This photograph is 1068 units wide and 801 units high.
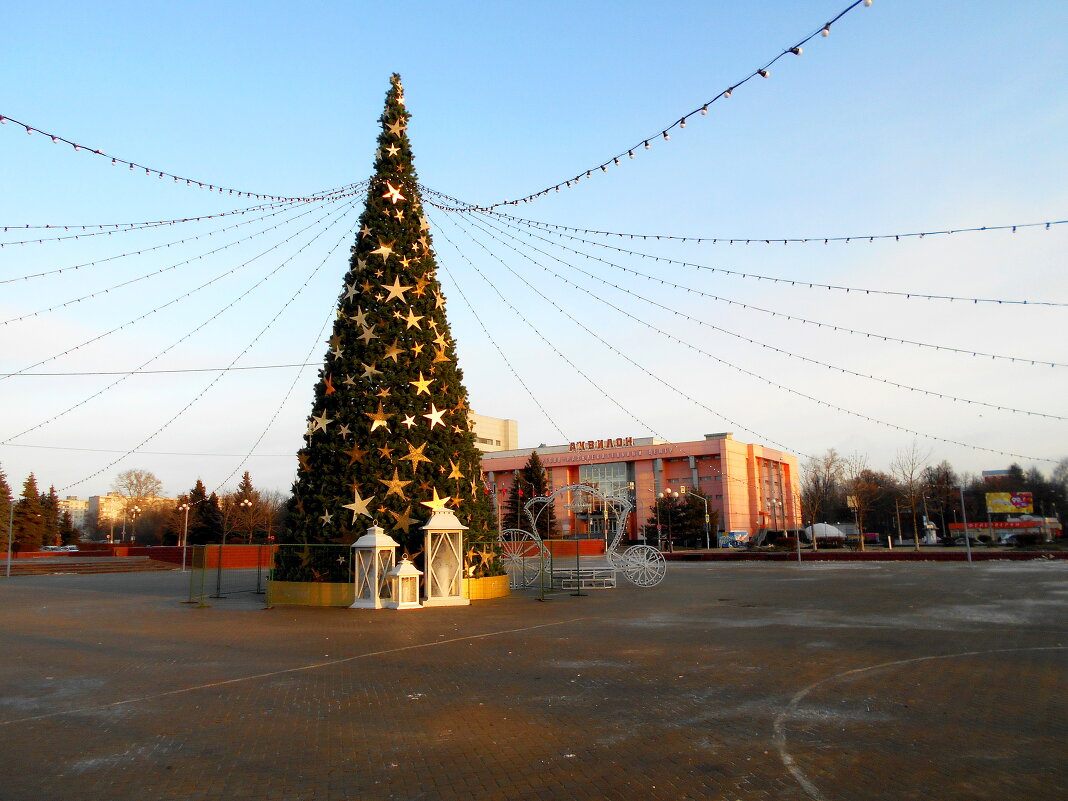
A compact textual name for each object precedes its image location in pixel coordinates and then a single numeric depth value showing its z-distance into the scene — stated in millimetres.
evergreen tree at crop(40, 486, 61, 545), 70062
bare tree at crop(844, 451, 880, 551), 47528
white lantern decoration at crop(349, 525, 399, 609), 15977
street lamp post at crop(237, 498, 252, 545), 57344
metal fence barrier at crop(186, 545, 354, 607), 17000
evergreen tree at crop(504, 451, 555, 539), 61000
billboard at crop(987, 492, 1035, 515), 56969
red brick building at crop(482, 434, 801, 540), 76250
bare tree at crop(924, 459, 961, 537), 70125
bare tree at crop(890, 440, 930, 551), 47188
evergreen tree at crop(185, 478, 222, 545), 63781
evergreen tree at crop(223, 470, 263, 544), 62112
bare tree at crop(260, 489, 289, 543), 69375
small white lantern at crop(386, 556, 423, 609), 15875
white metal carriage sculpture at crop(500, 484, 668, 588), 22047
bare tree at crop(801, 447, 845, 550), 56906
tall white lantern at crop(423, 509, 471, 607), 16609
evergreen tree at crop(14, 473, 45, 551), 57500
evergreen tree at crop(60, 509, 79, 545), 82500
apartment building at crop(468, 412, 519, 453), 105431
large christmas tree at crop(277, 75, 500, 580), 17094
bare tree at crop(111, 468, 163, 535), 89812
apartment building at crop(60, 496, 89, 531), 160512
